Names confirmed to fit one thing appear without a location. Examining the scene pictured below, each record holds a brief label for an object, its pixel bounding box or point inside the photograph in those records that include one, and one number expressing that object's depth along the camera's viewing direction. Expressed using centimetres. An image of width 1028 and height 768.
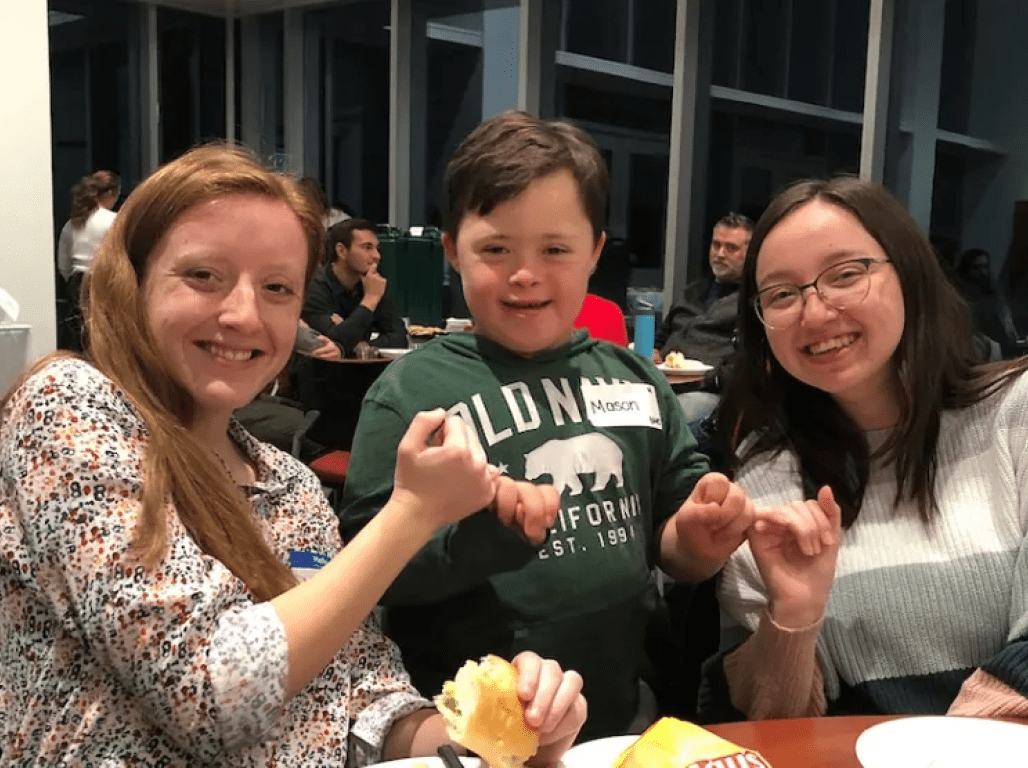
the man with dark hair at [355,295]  537
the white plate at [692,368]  450
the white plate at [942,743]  92
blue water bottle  440
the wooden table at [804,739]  94
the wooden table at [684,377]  443
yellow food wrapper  78
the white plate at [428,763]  90
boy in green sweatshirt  129
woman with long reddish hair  88
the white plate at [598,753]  93
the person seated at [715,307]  529
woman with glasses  131
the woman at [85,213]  677
